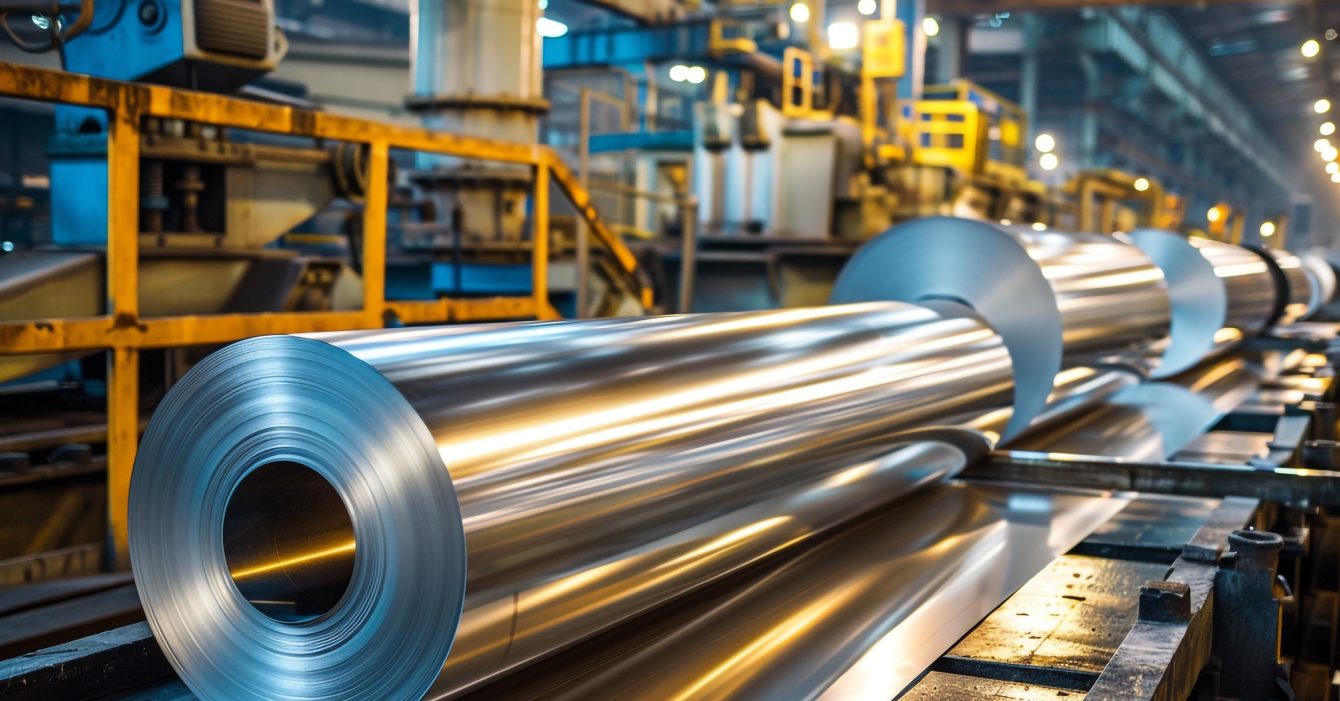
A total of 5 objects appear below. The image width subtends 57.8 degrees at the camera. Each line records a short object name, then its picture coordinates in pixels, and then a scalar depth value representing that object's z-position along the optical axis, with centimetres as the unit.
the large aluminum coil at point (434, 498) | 131
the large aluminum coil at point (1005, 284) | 319
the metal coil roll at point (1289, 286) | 698
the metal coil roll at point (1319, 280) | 924
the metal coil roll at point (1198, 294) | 521
